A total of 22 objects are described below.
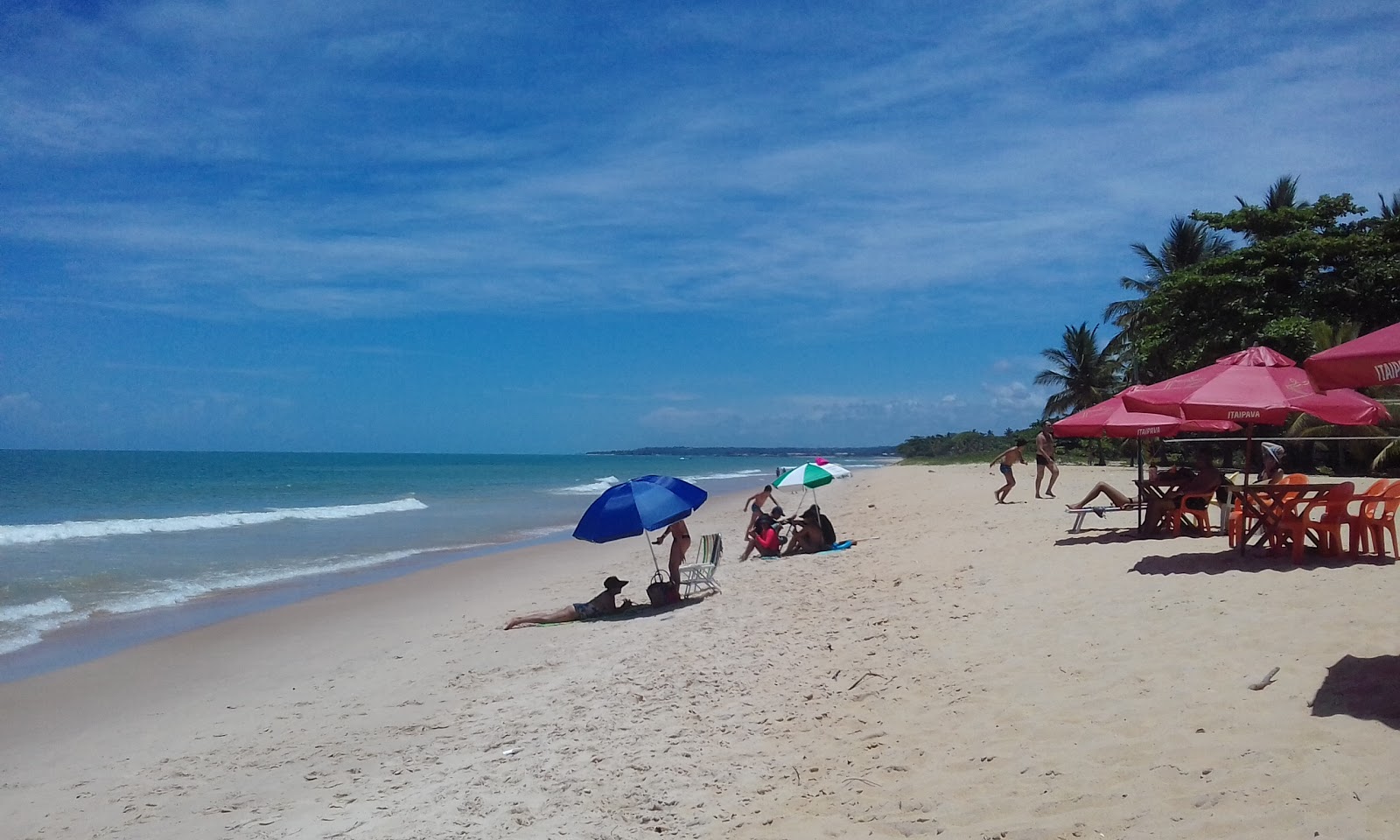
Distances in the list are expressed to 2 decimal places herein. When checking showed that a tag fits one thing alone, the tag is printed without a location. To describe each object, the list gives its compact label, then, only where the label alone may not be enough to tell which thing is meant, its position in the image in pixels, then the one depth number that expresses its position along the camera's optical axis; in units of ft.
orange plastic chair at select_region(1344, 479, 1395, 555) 24.43
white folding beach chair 33.86
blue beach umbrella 30.37
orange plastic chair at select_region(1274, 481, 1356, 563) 24.00
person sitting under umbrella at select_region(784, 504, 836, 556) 42.47
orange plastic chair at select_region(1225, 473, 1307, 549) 25.61
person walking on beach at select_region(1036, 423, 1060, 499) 57.82
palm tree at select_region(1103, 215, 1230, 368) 114.93
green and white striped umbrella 43.19
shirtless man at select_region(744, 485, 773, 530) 43.54
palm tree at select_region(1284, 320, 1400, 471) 68.08
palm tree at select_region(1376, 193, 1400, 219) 91.91
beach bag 32.91
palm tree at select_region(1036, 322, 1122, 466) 130.21
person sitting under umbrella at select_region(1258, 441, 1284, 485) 35.45
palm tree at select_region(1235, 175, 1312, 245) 84.58
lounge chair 35.65
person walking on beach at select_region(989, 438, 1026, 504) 55.62
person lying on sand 31.94
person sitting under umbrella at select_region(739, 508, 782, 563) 42.63
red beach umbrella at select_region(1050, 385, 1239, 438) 33.65
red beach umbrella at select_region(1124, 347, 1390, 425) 24.81
